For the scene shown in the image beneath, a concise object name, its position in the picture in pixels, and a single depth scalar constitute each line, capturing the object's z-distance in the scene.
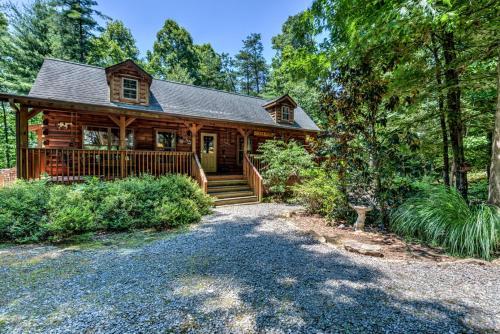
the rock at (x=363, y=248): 4.06
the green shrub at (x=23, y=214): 4.66
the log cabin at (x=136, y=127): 7.48
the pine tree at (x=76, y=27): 19.73
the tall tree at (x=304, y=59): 5.56
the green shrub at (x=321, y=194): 6.30
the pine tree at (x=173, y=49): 29.44
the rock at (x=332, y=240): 4.74
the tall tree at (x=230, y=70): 32.42
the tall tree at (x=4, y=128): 16.92
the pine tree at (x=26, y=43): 17.30
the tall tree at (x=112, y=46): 21.86
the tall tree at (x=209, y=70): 29.88
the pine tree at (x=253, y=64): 31.38
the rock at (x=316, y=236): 4.89
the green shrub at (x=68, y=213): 4.78
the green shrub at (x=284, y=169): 9.27
